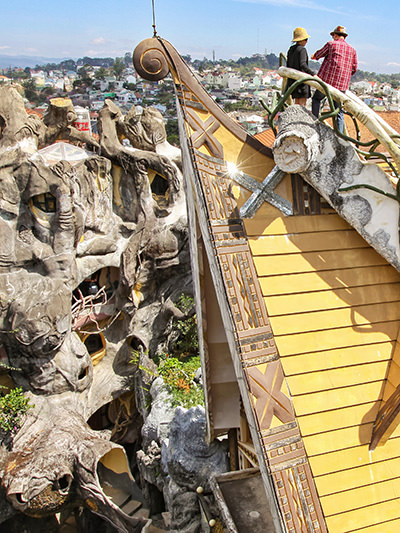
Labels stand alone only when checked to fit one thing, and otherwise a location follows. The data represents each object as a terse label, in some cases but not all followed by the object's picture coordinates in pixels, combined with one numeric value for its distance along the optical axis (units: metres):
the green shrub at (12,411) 11.49
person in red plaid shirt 5.96
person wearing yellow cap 5.70
